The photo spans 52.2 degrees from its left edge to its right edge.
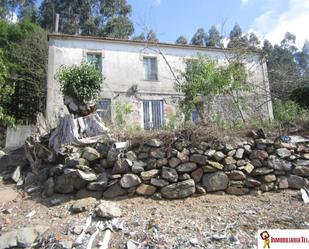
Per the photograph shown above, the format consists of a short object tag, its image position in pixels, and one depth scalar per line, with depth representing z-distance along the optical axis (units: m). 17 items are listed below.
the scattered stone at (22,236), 5.05
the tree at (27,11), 27.90
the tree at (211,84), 8.93
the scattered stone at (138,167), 6.27
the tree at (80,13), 27.11
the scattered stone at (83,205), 5.78
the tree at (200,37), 33.58
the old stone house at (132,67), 13.80
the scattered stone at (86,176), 6.28
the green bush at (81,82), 8.12
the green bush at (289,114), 7.79
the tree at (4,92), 8.53
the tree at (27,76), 17.08
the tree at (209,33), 32.69
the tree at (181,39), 29.86
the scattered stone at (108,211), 5.48
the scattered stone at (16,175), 7.17
